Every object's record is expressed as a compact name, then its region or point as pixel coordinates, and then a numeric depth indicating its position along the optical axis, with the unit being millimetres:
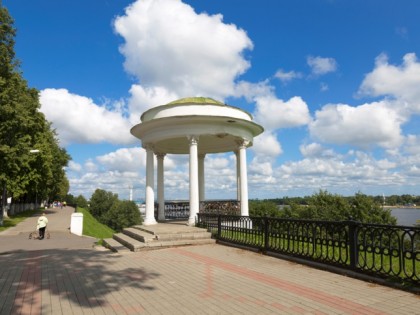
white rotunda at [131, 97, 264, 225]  14414
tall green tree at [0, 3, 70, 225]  21172
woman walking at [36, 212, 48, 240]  18297
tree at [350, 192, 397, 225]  29156
